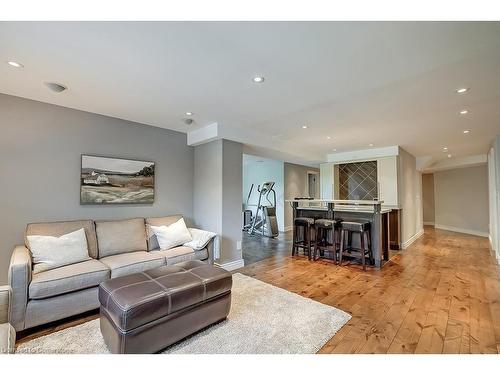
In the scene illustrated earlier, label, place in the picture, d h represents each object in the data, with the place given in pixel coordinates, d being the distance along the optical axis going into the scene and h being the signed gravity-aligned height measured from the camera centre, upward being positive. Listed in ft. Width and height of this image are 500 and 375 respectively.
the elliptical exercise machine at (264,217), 21.94 -2.56
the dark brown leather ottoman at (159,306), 5.18 -2.82
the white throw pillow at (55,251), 7.63 -1.98
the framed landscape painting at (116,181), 10.18 +0.58
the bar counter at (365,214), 12.85 -1.44
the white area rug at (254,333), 5.82 -3.96
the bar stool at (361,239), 12.26 -2.75
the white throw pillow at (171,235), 10.40 -1.97
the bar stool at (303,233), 14.20 -2.77
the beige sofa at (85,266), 6.42 -2.54
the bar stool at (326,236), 13.17 -2.81
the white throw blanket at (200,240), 10.61 -2.23
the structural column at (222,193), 12.25 -0.04
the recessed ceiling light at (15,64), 6.39 +3.66
